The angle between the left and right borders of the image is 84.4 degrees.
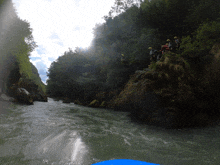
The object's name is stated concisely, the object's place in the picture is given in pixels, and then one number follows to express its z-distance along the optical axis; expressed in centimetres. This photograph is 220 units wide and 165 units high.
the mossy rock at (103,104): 1291
